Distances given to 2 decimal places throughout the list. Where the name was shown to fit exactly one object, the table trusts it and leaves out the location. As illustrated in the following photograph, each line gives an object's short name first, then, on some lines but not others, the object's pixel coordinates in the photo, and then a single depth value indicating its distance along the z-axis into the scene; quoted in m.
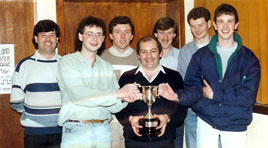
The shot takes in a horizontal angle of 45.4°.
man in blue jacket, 2.14
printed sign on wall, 2.97
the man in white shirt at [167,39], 2.83
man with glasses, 2.07
